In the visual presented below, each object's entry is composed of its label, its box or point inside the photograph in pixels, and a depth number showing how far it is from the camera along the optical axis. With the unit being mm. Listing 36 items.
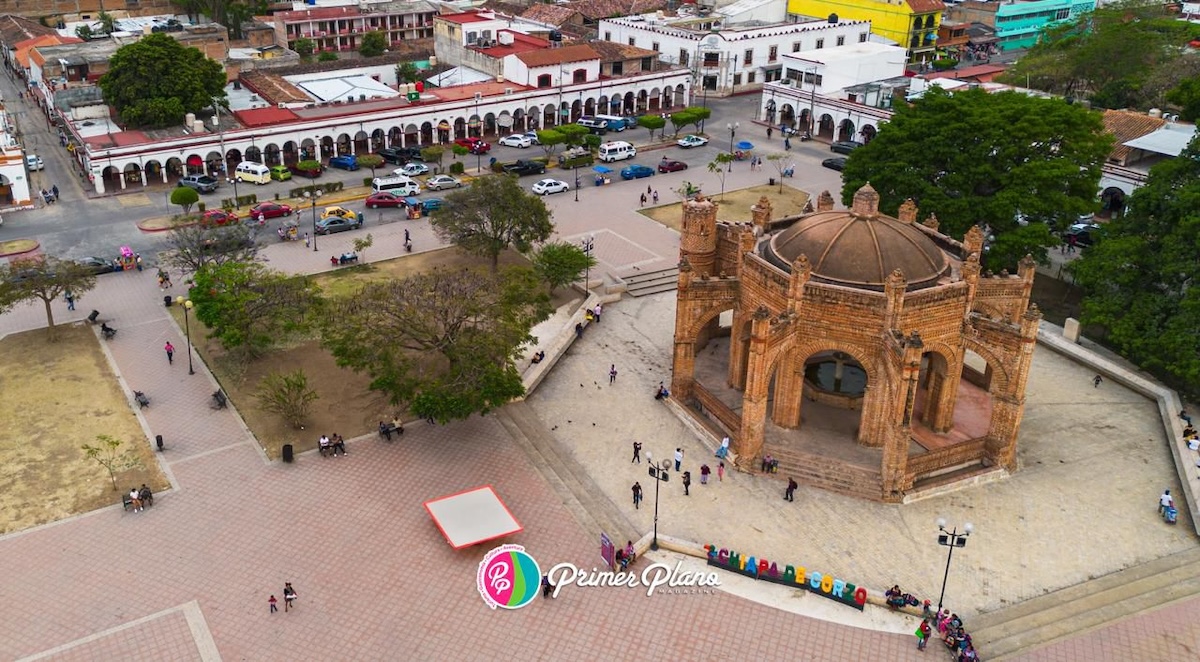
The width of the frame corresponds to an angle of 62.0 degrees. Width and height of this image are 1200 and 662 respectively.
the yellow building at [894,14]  106062
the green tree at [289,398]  38031
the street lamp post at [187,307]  43062
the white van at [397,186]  66188
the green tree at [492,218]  51656
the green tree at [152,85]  69562
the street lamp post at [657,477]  31125
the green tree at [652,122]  78500
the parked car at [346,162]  71938
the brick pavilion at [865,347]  34250
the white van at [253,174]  68062
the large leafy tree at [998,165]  48094
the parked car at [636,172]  71062
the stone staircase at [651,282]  52153
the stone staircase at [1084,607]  28938
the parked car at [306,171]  69312
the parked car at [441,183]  68000
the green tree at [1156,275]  39562
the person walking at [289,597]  29312
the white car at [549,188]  67062
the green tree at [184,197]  59906
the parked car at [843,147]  77250
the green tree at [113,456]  35438
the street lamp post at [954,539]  27780
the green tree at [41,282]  44094
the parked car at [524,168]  71562
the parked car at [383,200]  63812
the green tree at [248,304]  42125
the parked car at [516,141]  77750
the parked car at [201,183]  66188
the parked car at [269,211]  61688
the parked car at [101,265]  53000
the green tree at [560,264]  49844
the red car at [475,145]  74562
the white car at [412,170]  70875
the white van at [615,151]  74806
